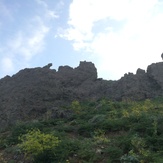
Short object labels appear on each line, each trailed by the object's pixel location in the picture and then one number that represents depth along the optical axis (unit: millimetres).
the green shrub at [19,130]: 9892
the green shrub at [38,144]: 7566
